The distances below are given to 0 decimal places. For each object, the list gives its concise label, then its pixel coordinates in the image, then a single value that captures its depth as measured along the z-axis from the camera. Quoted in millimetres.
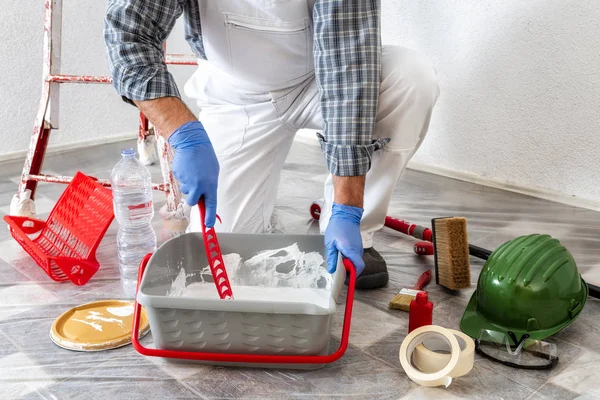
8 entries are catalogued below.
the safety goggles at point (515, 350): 1135
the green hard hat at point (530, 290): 1162
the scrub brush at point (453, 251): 1390
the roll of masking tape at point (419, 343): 1049
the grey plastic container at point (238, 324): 1009
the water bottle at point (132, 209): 1526
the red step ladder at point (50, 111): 1766
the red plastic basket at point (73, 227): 1483
